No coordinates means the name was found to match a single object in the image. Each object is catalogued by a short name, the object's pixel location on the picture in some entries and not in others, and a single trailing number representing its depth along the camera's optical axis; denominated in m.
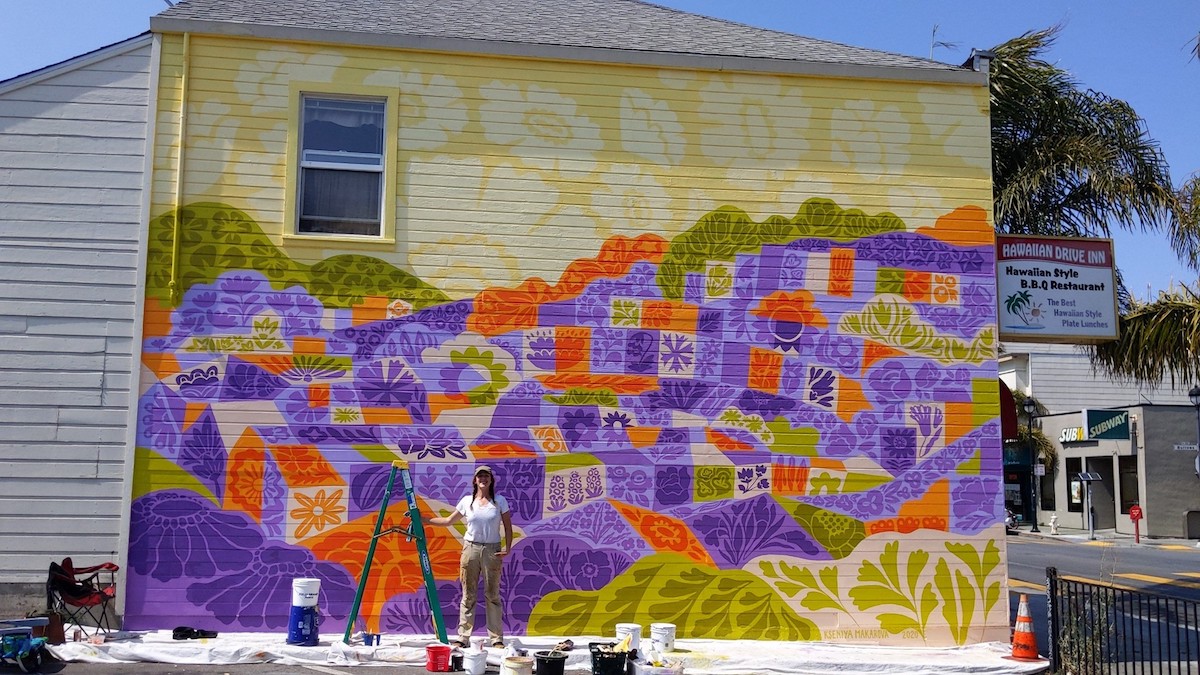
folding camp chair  9.28
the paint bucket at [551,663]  8.44
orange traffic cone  10.20
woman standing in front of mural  9.82
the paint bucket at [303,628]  9.55
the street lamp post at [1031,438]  32.81
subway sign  34.06
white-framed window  10.81
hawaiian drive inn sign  11.66
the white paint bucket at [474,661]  8.86
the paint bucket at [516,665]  8.42
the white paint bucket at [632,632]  9.41
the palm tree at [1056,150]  16.39
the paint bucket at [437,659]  9.12
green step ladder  9.80
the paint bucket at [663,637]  9.73
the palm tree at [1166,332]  15.48
